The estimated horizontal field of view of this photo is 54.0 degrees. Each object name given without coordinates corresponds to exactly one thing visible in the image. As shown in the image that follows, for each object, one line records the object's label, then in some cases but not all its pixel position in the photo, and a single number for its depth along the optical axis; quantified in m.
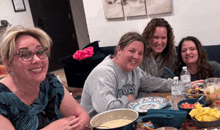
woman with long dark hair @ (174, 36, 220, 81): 2.04
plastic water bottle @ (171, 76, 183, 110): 1.37
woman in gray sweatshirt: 1.36
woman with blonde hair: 1.06
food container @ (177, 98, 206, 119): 1.08
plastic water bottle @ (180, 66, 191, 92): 1.48
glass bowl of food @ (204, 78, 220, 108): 1.24
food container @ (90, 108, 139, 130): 1.05
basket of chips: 0.94
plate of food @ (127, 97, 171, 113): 1.29
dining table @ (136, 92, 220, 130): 1.00
